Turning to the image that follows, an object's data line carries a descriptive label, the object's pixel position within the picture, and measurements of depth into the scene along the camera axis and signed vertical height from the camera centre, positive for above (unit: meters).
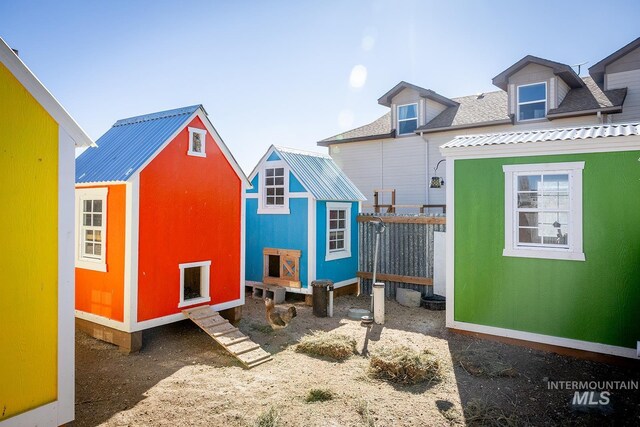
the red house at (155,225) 8.07 -0.23
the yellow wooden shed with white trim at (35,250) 4.64 -0.42
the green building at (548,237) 7.39 -0.41
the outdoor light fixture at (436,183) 14.73 +1.14
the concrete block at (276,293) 12.47 -2.37
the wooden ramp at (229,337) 7.62 -2.38
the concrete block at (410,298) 12.13 -2.40
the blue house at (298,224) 12.48 -0.29
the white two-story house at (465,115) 14.91 +3.96
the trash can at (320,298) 10.94 -2.19
